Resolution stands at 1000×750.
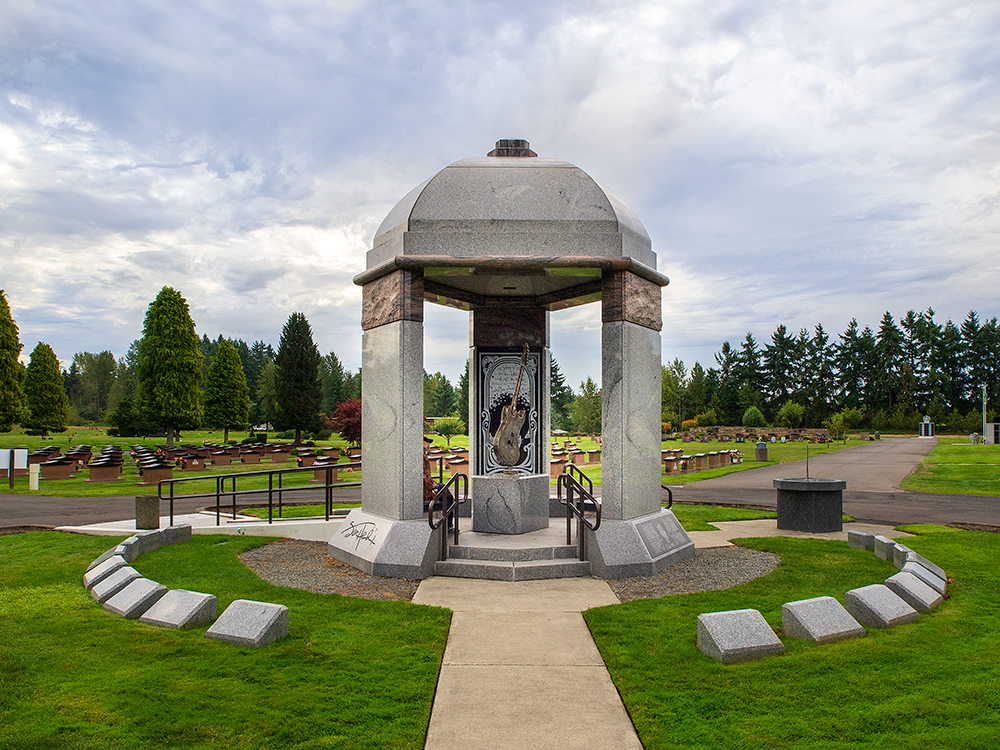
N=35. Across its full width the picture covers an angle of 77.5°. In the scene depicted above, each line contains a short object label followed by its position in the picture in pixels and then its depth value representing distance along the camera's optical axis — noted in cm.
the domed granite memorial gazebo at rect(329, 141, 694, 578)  785
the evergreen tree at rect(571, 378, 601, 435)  5047
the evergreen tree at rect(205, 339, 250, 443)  4375
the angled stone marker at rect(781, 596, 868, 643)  503
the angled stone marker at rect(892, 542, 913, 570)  746
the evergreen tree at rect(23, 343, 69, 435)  4050
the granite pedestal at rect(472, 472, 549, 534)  881
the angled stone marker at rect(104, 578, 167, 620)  573
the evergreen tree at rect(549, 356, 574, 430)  6092
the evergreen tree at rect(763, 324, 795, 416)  7631
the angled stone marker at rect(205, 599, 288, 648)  498
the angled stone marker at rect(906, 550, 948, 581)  714
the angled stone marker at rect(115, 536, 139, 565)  790
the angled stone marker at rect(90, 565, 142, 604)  626
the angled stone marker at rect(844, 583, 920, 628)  539
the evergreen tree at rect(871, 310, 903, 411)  7216
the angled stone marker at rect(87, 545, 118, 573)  766
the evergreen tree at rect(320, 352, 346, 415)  6322
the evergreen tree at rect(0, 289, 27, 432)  3406
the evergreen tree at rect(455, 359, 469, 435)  5127
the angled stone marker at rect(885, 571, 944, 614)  588
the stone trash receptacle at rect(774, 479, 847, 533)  1097
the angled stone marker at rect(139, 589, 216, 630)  540
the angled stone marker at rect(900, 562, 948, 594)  652
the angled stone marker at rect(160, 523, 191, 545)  940
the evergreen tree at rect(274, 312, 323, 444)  4038
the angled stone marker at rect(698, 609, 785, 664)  467
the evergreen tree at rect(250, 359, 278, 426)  5821
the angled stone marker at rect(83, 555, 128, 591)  675
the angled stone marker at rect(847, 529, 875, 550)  903
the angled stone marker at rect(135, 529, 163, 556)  859
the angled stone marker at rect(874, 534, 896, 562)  830
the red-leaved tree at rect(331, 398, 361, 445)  3219
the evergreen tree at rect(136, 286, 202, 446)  3712
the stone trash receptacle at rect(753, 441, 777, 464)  3093
